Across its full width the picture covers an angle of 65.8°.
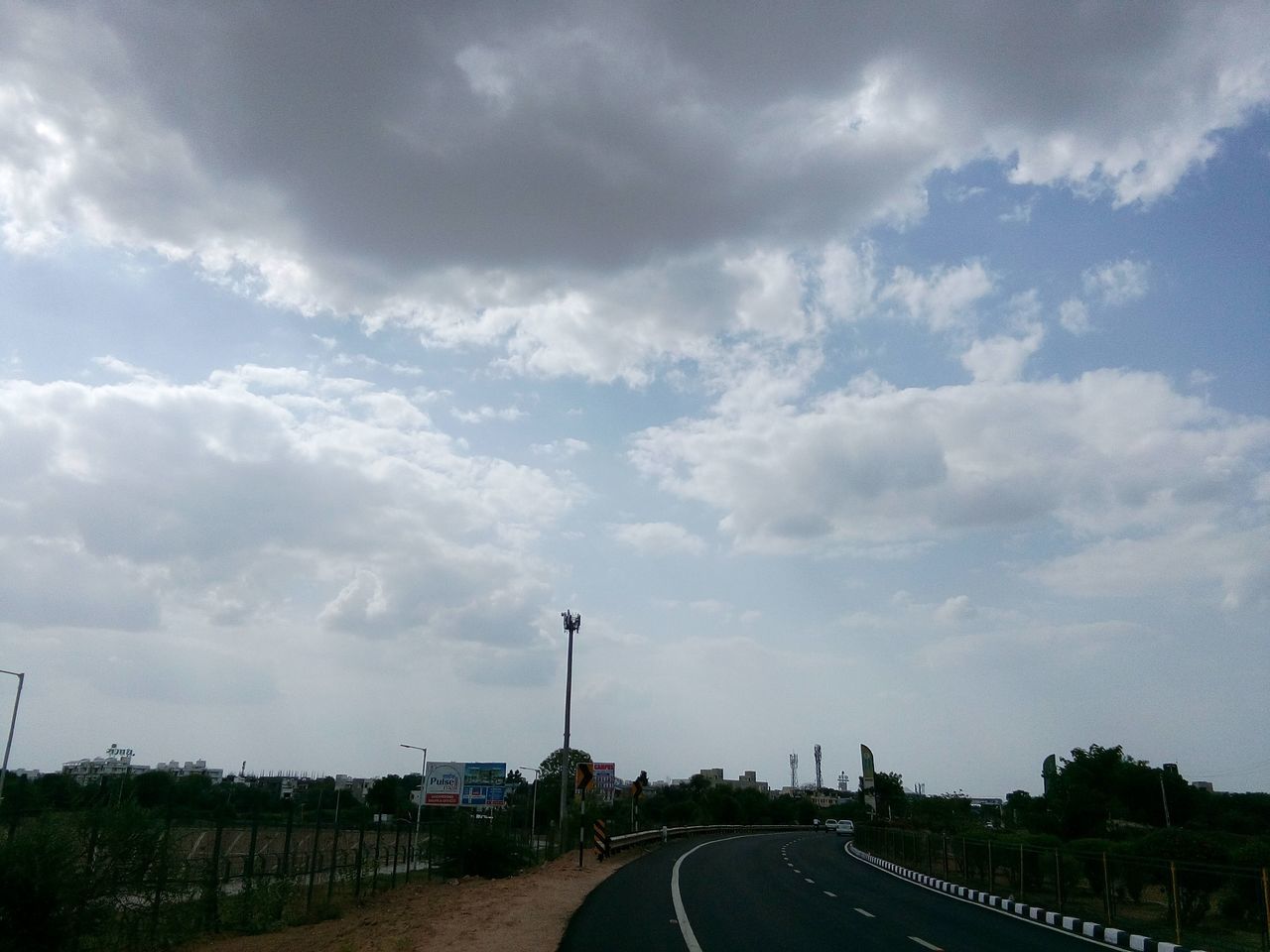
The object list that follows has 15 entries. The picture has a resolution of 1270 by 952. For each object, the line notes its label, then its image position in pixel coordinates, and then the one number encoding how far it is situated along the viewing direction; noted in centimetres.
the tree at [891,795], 9912
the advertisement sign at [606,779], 8469
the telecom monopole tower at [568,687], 5412
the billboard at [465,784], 6181
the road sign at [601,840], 3712
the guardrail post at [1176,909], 1777
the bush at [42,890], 1371
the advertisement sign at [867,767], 7775
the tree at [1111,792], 6681
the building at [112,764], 6770
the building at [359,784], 12274
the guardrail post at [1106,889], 1998
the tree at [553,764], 12250
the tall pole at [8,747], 4077
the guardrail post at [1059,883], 2269
